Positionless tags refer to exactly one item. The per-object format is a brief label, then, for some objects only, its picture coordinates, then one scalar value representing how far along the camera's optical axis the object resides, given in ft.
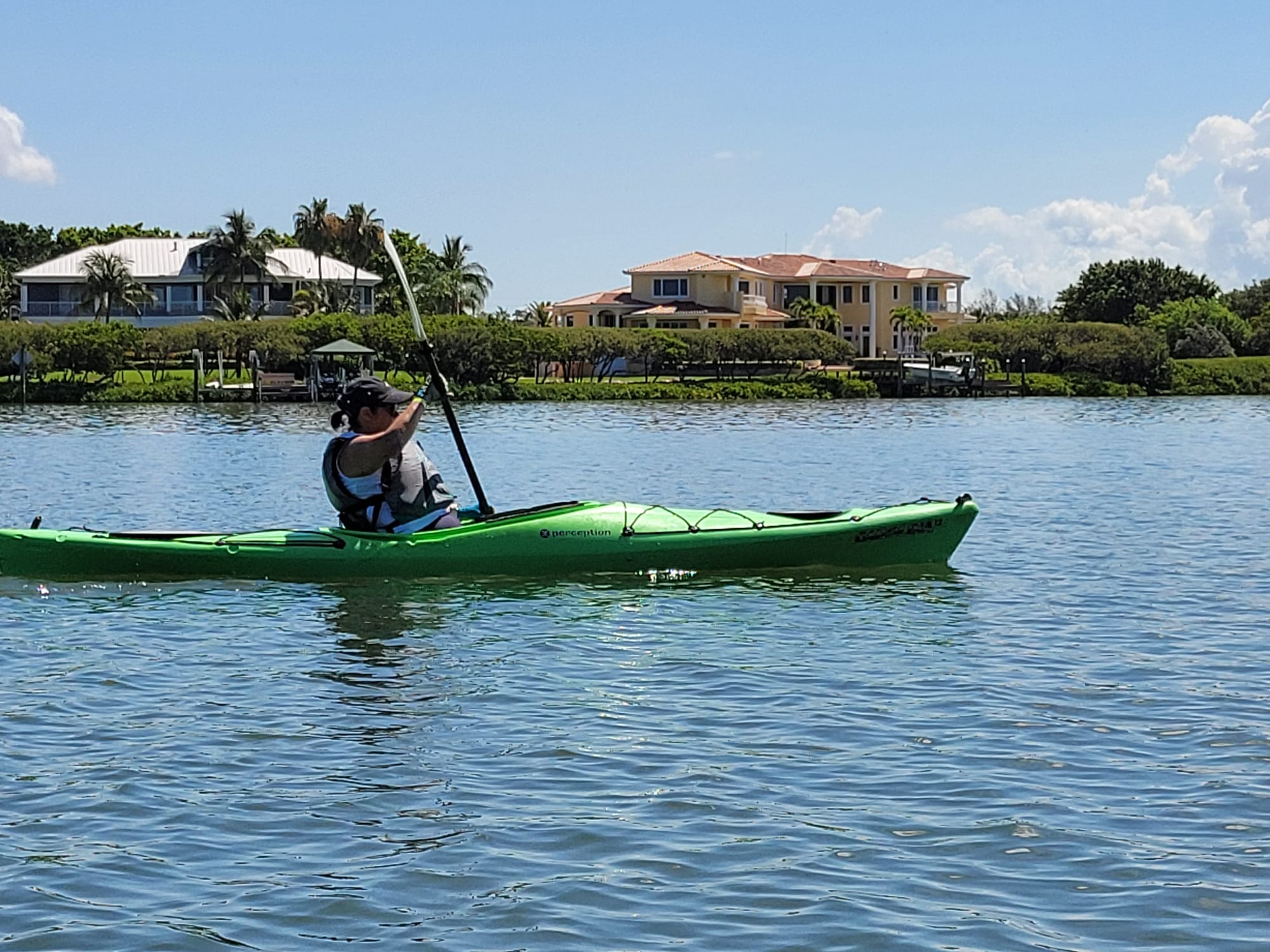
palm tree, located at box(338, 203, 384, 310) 275.39
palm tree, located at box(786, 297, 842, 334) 290.35
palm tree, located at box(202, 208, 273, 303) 265.34
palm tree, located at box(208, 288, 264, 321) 265.13
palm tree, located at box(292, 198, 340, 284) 270.46
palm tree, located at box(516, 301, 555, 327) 303.89
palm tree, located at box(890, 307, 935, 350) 300.40
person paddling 44.60
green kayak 47.19
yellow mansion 287.89
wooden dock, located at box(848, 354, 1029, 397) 243.40
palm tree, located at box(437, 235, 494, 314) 304.50
